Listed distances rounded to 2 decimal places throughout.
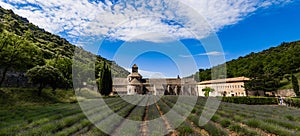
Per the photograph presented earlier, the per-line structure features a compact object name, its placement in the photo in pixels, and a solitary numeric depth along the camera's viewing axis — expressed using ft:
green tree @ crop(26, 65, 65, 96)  69.76
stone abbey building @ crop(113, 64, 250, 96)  183.09
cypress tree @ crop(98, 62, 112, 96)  120.48
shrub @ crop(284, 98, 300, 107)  66.36
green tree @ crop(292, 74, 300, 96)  109.44
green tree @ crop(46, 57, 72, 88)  109.13
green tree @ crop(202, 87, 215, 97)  183.22
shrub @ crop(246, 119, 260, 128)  23.47
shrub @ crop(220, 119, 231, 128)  24.36
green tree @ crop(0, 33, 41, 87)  64.82
